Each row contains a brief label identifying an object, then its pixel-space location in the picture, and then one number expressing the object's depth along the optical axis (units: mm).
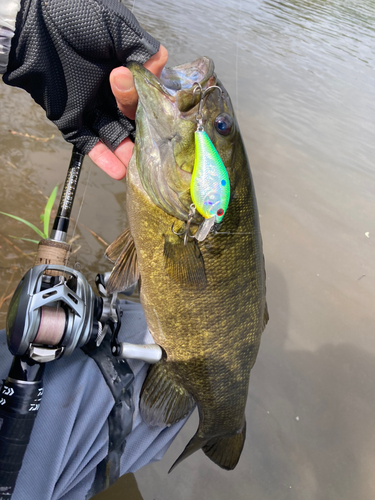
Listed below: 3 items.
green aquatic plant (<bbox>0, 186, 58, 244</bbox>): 478
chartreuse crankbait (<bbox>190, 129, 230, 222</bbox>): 279
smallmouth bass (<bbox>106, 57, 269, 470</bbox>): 295
